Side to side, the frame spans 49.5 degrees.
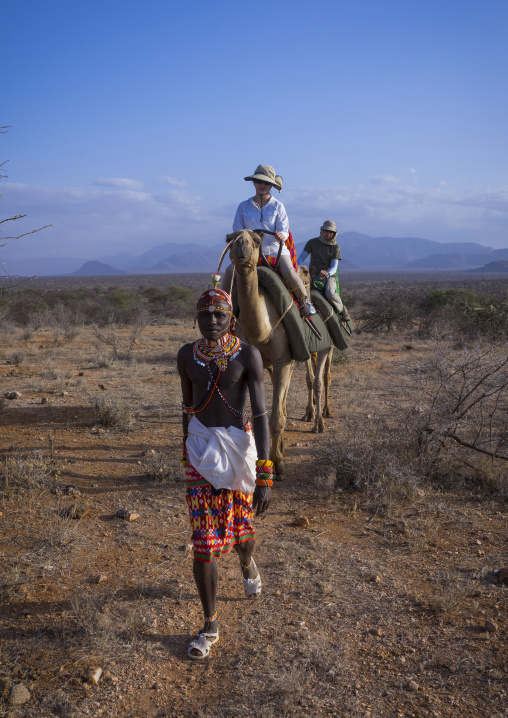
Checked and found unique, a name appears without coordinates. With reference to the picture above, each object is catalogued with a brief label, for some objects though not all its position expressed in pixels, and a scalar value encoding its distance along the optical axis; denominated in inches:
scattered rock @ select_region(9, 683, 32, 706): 108.3
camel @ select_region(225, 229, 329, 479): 194.5
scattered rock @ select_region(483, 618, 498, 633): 130.8
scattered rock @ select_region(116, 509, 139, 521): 194.4
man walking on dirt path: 122.7
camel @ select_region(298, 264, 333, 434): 304.5
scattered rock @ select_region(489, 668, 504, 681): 114.8
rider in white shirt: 236.1
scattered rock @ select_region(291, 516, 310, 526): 192.5
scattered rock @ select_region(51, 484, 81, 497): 213.3
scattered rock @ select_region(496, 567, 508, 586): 150.8
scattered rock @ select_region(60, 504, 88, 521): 194.4
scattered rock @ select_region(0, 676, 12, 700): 110.1
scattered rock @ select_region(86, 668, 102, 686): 115.2
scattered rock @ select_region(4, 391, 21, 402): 366.0
